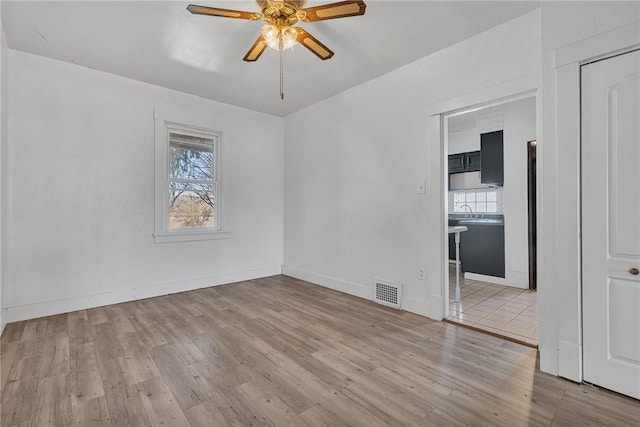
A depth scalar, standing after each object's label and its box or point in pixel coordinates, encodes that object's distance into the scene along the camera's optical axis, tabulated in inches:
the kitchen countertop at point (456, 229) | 139.3
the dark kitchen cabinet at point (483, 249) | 175.2
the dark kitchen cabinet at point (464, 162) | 226.4
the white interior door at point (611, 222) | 68.1
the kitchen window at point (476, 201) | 232.7
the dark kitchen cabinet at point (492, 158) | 179.2
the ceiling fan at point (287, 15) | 76.0
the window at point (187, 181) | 153.6
